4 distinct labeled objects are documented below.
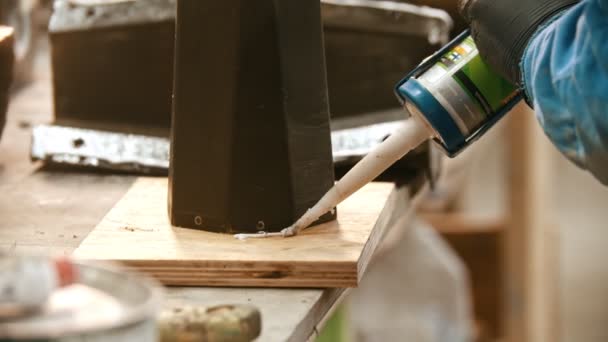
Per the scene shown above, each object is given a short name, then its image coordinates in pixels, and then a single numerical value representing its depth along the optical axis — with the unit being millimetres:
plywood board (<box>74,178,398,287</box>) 1437
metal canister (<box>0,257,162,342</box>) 1193
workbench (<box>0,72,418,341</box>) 1407
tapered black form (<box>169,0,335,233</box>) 1468
